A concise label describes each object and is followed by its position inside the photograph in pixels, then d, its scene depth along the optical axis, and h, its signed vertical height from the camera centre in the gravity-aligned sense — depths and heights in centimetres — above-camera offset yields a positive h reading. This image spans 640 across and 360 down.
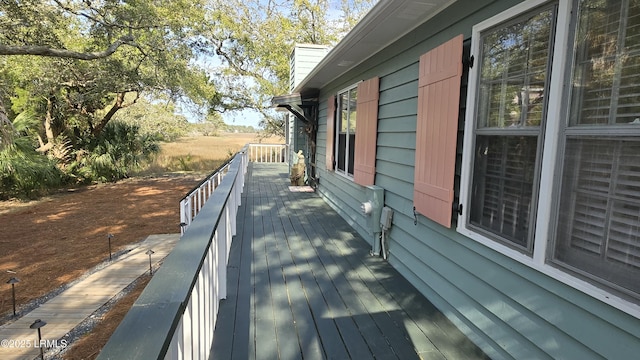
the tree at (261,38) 1645 +479
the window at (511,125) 171 +12
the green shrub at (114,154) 1218 -73
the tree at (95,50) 724 +208
